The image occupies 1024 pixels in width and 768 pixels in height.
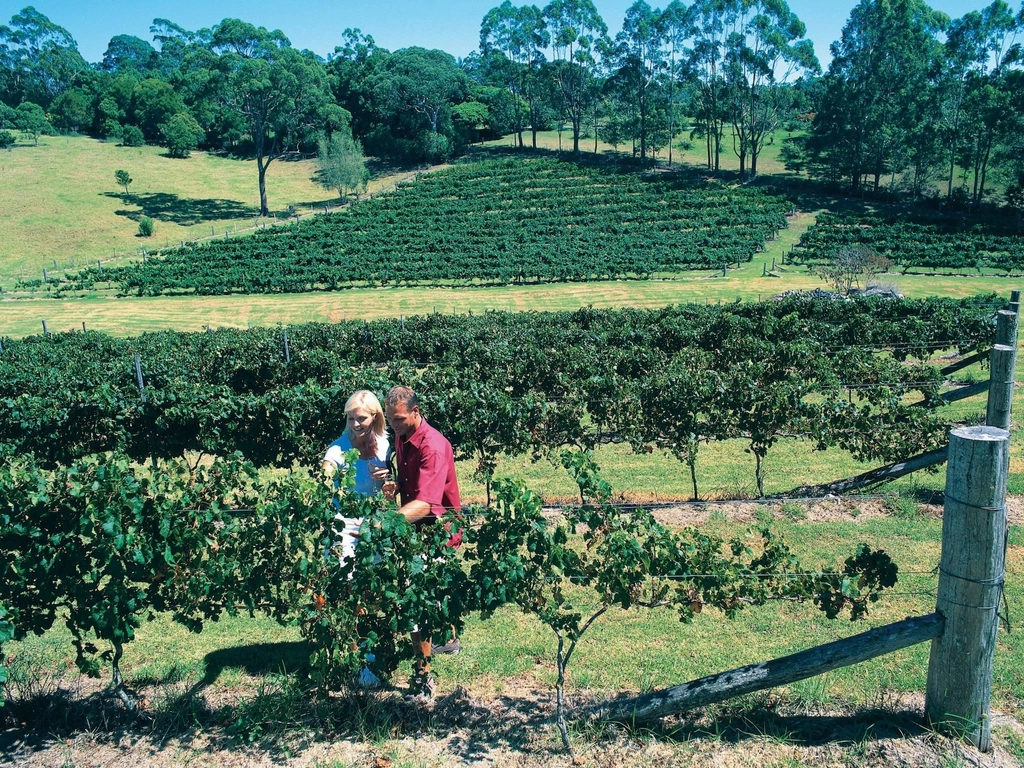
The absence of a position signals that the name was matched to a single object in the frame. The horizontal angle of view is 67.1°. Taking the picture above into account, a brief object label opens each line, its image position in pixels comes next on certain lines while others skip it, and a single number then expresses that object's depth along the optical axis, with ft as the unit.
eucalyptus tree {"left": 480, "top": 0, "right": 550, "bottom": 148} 292.40
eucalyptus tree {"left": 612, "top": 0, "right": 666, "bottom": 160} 257.34
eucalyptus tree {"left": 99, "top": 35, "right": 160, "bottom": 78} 474.49
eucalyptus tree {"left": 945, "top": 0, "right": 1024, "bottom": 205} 191.11
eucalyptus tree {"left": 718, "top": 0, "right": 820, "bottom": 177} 223.92
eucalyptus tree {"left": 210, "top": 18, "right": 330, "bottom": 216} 224.53
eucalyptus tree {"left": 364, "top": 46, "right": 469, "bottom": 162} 266.36
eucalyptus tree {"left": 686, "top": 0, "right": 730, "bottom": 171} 235.61
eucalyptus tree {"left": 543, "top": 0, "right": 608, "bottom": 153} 280.31
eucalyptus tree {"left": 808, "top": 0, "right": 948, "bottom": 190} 210.18
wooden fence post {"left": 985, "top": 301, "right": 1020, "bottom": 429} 21.47
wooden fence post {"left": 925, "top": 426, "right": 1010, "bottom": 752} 12.65
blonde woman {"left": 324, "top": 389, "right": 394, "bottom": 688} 17.99
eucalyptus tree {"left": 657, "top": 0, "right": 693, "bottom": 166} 243.60
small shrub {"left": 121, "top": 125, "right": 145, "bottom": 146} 286.66
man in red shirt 17.08
